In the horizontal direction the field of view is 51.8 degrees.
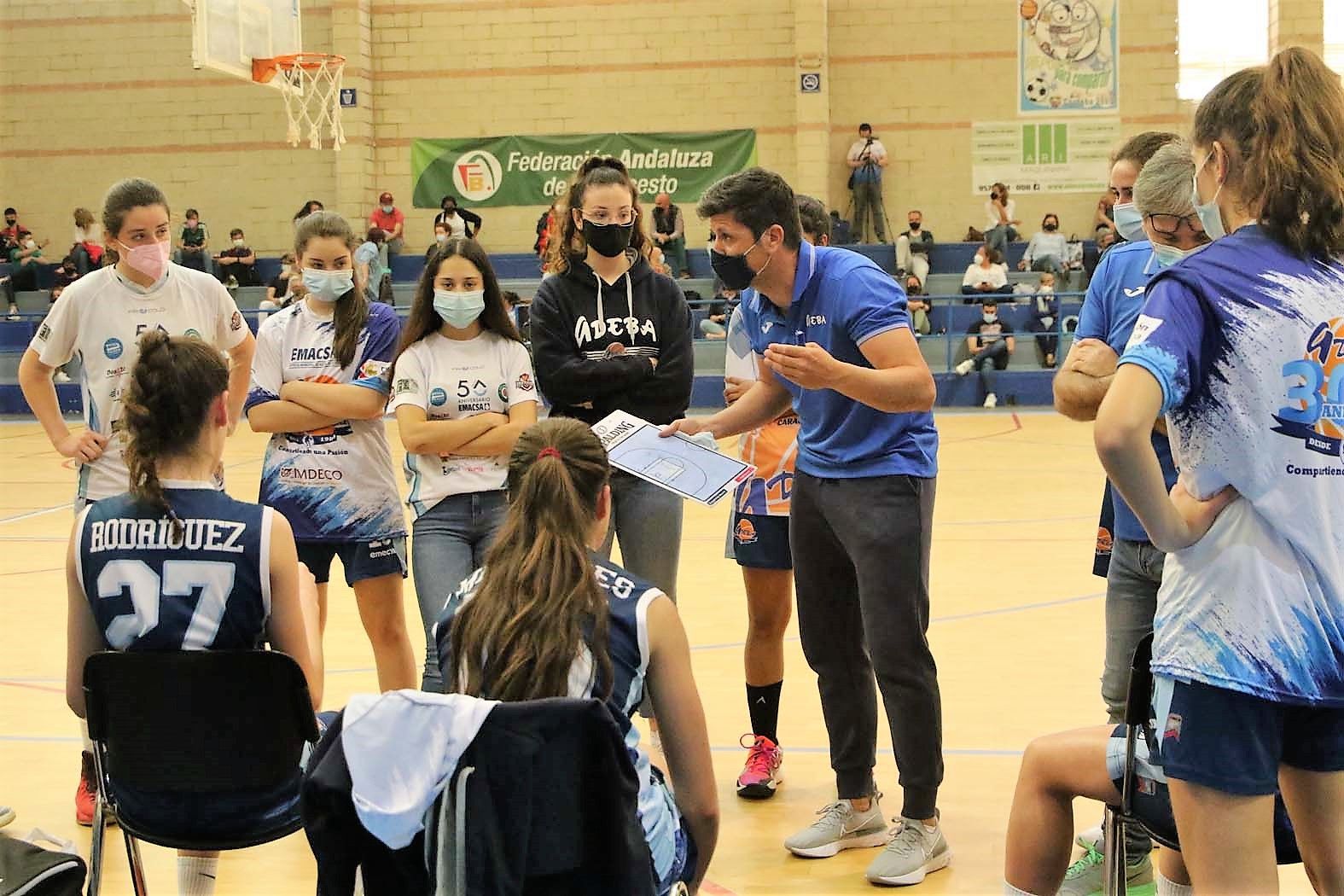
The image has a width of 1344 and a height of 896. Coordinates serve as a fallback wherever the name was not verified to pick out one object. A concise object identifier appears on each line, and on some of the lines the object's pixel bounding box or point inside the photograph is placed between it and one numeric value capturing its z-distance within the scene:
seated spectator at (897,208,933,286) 18.53
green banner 19.83
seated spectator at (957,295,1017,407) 16.61
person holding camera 19.25
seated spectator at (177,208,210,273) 18.56
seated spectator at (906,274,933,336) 17.12
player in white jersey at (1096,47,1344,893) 1.92
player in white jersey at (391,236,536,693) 4.04
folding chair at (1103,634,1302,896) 2.23
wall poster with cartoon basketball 19.09
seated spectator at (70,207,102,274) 18.84
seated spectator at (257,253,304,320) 17.38
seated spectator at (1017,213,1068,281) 18.12
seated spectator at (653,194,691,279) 18.14
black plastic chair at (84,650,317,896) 2.63
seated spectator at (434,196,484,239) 19.02
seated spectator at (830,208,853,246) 18.86
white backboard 14.25
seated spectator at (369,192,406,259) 19.67
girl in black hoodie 4.24
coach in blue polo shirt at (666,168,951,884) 3.53
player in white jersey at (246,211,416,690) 4.25
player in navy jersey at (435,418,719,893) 2.24
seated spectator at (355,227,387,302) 17.28
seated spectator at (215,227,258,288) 19.19
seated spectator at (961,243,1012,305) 17.62
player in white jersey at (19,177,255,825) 4.10
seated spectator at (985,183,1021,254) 18.30
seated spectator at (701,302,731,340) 17.27
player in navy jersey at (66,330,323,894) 2.77
